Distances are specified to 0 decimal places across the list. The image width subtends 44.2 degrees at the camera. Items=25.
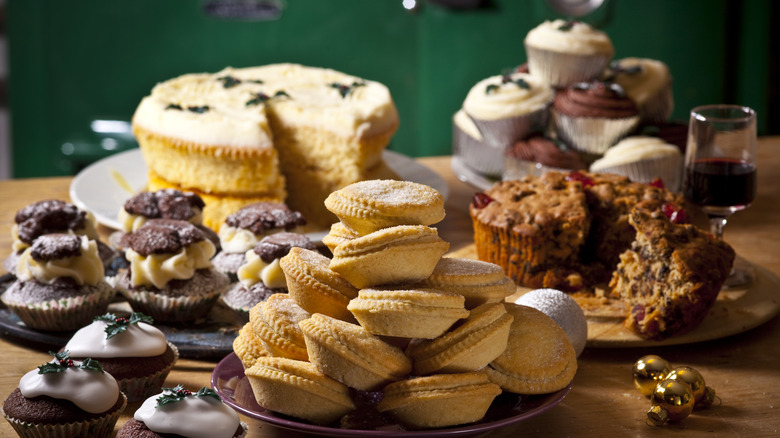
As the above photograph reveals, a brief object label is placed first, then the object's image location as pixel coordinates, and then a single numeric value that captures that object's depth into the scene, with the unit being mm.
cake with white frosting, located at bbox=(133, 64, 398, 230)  2848
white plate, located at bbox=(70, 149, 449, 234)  2849
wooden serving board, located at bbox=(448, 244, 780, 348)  2051
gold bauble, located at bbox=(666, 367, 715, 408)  1760
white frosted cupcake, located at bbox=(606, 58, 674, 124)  3145
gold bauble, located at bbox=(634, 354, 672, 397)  1820
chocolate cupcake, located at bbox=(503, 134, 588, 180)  3031
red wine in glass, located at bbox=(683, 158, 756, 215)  2359
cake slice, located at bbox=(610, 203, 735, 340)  2027
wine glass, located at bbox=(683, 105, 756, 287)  2312
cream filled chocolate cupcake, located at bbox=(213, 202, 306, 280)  2209
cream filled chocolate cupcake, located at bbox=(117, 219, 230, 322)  2055
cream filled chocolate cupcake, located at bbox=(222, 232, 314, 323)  2033
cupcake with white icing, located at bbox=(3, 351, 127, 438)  1556
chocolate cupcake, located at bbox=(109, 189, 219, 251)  2309
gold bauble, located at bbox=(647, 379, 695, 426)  1714
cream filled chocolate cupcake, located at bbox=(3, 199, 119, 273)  2164
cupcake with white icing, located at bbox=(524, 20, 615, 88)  3162
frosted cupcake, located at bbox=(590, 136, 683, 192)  2916
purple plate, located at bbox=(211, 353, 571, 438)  1521
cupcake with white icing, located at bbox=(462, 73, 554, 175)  3129
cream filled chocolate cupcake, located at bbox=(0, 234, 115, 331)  2004
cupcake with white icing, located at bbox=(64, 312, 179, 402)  1738
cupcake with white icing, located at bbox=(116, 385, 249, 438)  1462
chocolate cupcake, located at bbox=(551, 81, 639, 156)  3031
